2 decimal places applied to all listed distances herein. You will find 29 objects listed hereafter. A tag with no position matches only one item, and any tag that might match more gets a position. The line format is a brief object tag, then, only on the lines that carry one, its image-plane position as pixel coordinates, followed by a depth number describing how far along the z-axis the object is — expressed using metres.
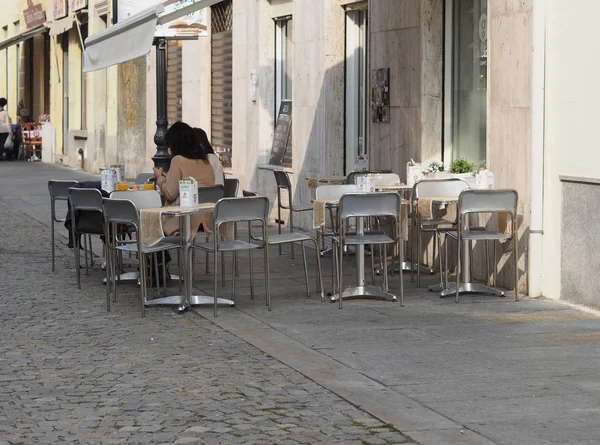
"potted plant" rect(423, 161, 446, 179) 12.79
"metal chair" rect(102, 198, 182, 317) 10.31
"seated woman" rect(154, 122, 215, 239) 11.43
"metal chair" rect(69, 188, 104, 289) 11.52
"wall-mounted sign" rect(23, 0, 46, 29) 36.59
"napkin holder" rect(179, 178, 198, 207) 10.67
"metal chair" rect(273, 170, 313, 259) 14.27
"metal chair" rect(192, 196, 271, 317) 10.21
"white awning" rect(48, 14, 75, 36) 32.16
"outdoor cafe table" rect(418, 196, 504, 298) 11.16
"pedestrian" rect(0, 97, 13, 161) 33.66
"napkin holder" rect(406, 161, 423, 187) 12.76
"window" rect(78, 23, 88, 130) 32.31
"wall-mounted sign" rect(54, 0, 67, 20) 33.31
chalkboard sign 18.41
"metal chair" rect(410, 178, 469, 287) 11.66
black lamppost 14.47
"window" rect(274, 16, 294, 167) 18.55
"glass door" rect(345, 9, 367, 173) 16.03
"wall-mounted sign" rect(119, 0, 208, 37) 14.62
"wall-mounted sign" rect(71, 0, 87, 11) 30.86
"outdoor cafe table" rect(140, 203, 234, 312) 10.35
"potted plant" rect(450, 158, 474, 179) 12.61
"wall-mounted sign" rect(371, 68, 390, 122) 14.38
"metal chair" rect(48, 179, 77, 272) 13.16
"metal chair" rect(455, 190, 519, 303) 10.72
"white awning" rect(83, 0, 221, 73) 11.83
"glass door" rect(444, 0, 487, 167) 12.73
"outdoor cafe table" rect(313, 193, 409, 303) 10.96
